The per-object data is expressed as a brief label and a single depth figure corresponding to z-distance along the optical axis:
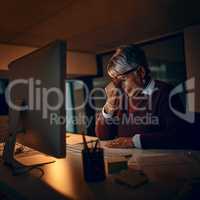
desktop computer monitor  0.90
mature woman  1.89
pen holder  0.91
